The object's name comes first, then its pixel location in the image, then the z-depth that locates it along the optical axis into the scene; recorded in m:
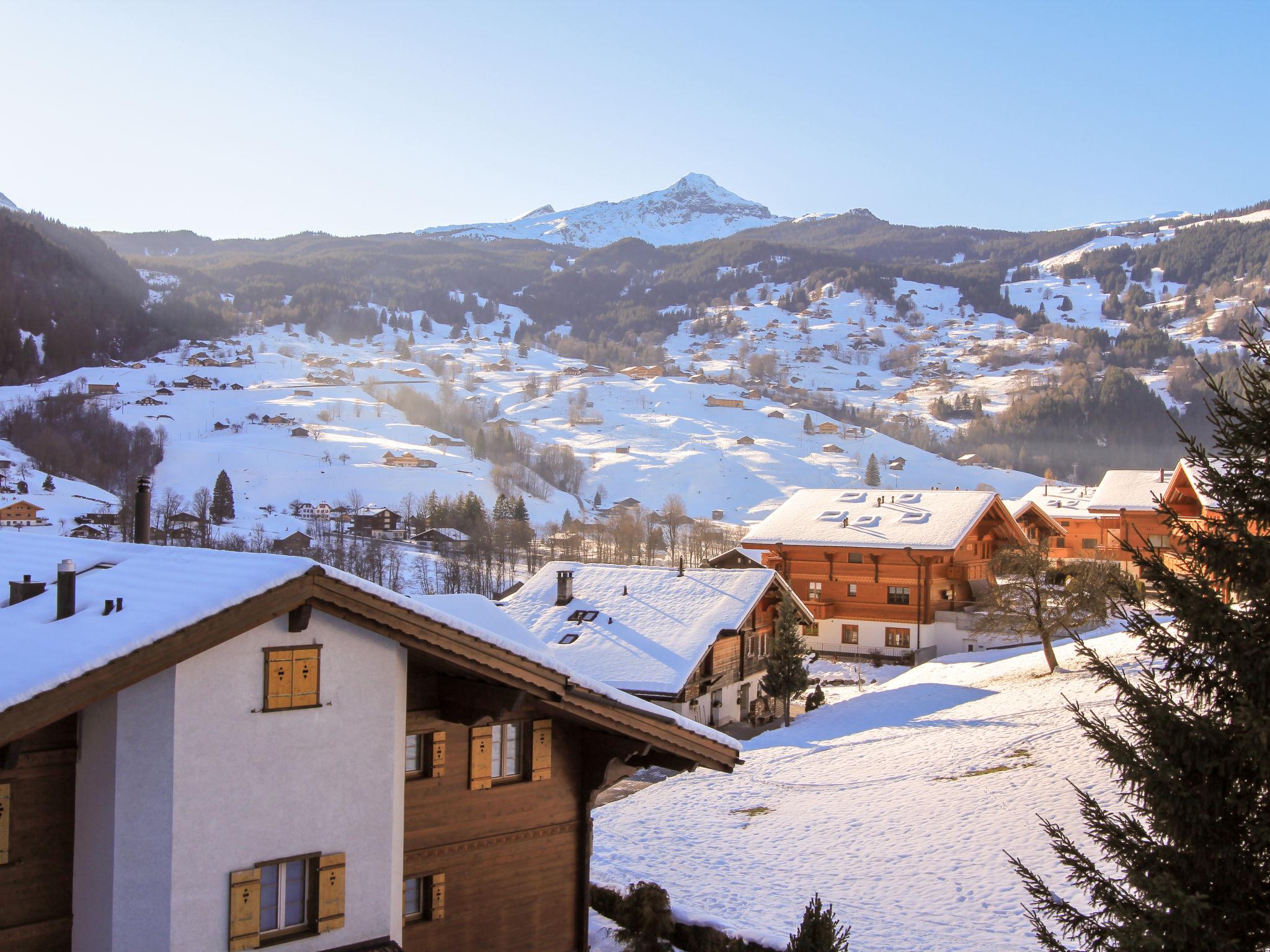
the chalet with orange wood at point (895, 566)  46.41
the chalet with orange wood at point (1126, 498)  56.06
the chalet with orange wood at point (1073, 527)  67.06
